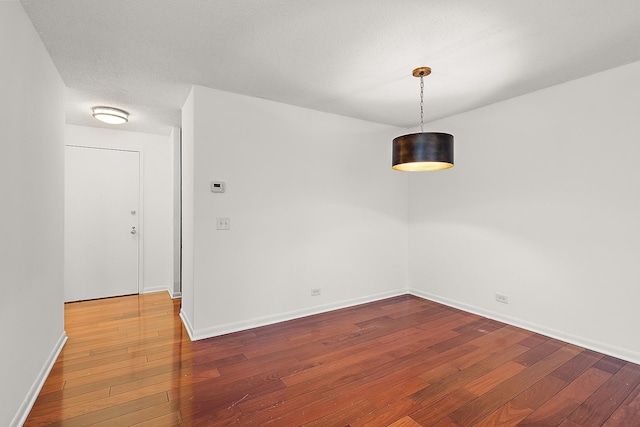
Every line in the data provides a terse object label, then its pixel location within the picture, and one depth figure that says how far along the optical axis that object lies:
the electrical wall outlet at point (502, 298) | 3.52
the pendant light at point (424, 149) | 2.50
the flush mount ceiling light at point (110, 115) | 3.75
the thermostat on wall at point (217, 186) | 3.20
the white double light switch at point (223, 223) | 3.23
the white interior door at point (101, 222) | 4.40
